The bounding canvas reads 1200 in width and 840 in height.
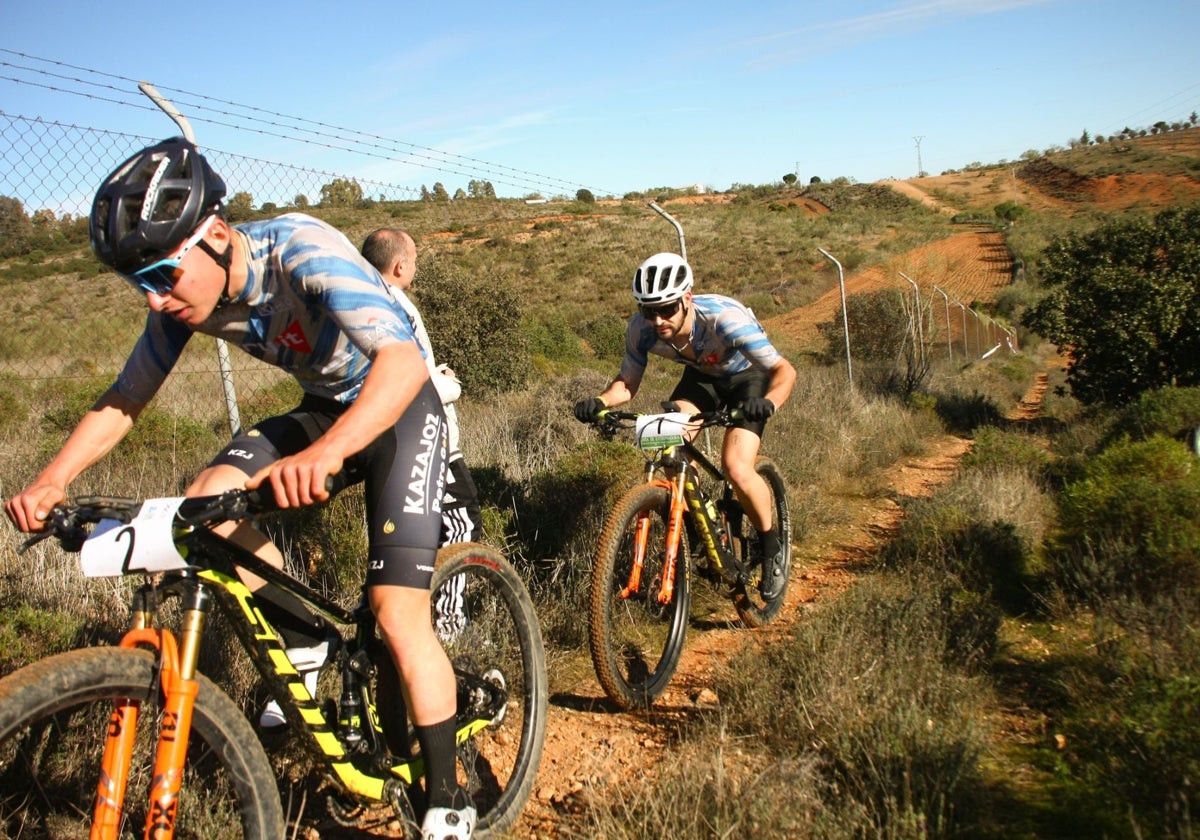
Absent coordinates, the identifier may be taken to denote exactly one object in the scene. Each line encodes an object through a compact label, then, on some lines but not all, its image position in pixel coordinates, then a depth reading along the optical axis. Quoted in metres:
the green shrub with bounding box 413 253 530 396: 11.64
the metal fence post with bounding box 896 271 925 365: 15.30
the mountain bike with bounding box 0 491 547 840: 1.94
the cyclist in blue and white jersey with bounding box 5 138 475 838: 2.08
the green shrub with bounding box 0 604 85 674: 3.22
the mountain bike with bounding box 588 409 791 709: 3.76
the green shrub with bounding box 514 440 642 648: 5.04
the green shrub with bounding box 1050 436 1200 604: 4.47
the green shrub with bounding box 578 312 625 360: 19.67
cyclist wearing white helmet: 4.25
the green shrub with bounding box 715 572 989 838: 2.76
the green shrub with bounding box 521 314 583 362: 16.20
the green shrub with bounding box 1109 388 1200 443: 8.23
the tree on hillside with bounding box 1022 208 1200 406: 13.25
